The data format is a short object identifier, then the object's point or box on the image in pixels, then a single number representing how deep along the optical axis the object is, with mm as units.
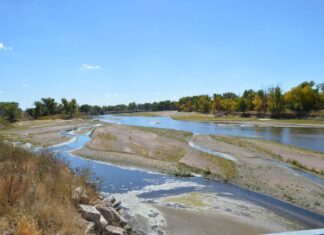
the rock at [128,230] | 11125
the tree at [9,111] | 86962
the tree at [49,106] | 126419
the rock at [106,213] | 10852
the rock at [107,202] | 12509
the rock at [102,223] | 9750
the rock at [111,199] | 13762
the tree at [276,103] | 105438
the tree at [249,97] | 122250
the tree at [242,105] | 121888
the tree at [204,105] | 162625
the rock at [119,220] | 11281
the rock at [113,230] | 9703
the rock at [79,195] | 10590
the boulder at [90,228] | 8889
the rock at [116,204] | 13667
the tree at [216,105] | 151000
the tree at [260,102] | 114575
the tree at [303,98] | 98188
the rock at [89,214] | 9742
